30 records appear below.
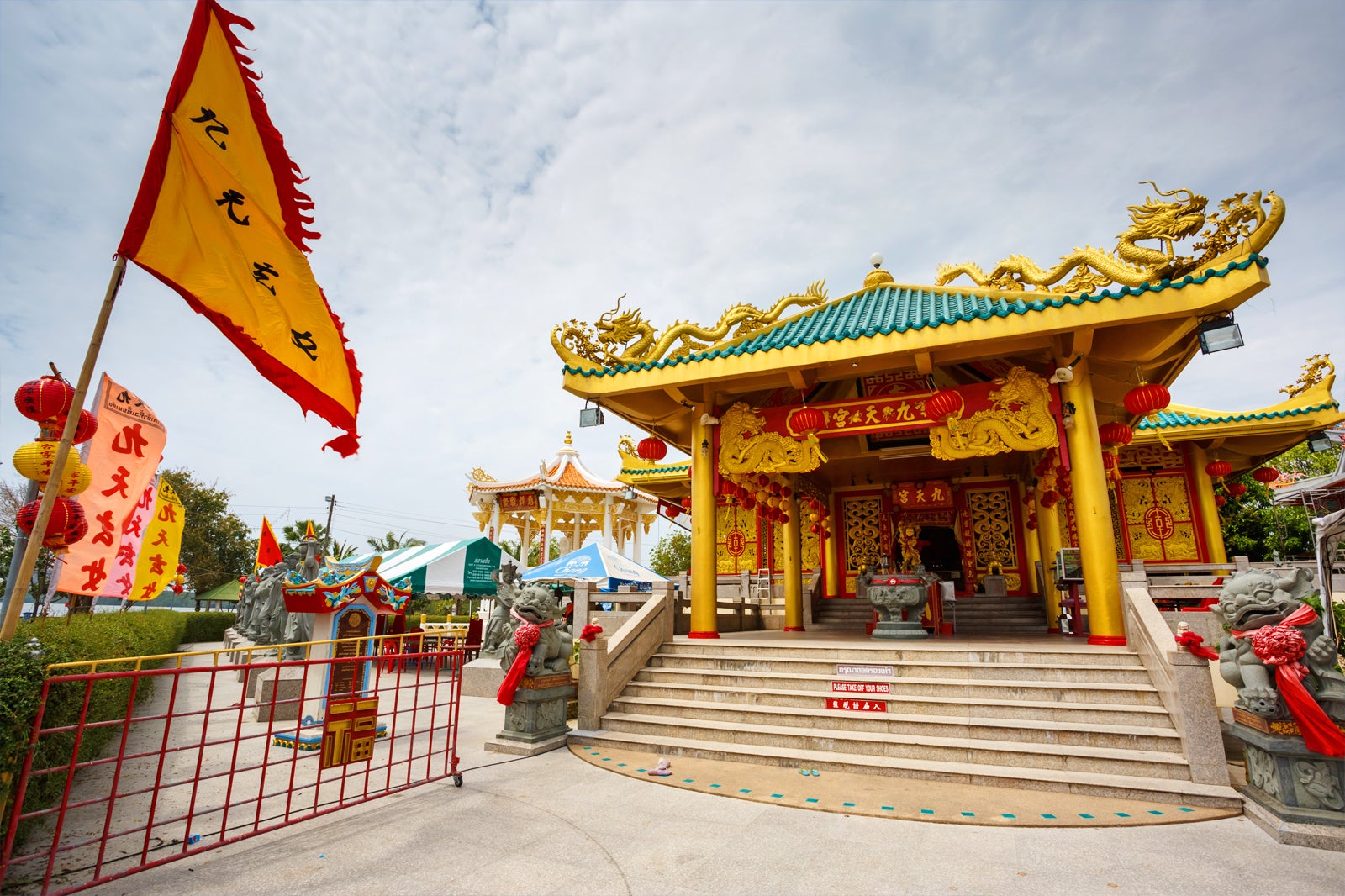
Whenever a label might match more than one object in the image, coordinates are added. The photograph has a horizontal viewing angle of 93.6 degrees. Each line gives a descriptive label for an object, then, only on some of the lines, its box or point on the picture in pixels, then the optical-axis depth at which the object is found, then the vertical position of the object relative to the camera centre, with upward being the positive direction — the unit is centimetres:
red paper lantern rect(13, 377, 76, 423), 432 +131
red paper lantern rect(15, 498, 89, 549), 438 +48
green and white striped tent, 1370 +69
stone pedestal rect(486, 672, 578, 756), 606 -116
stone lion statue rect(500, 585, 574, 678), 626 -26
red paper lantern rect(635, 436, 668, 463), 1041 +246
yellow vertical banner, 947 +73
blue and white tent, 1431 +72
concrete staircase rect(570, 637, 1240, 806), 491 -102
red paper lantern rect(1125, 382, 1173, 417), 740 +241
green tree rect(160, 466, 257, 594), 2889 +262
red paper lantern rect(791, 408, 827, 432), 842 +239
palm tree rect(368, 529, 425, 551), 4390 +387
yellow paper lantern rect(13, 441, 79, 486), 436 +92
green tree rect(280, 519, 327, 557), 2692 +289
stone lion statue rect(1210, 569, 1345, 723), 391 -18
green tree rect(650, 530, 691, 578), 3425 +255
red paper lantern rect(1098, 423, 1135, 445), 864 +232
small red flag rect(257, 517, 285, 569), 1448 +107
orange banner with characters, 673 +132
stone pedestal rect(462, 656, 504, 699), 984 -122
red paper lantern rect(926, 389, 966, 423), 777 +241
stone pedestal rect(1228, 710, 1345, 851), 368 -108
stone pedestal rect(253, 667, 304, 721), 788 -119
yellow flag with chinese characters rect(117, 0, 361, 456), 357 +222
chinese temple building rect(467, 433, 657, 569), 2452 +381
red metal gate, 315 -142
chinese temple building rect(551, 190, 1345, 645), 682 +289
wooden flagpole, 279 +38
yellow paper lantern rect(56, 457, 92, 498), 471 +86
